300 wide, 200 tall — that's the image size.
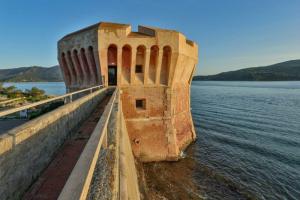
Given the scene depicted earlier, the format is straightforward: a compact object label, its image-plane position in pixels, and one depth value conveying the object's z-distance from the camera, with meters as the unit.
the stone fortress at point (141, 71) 14.30
